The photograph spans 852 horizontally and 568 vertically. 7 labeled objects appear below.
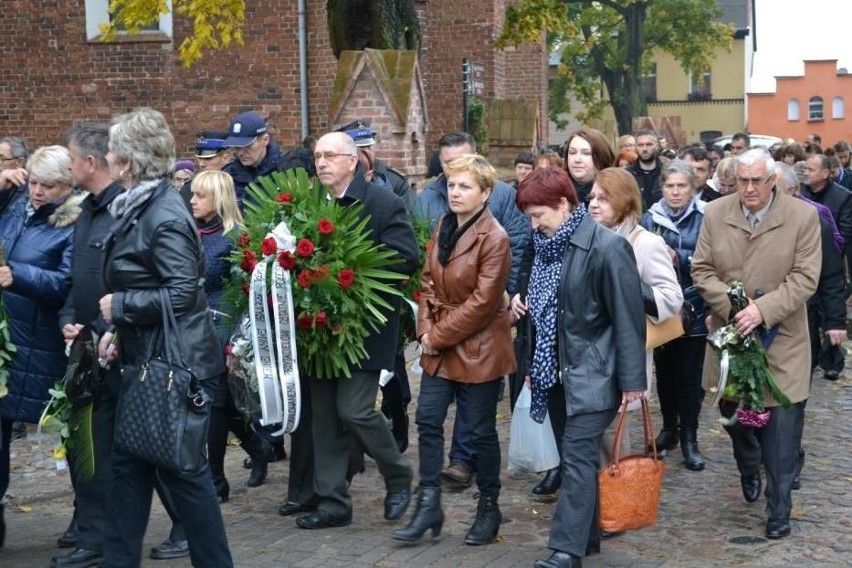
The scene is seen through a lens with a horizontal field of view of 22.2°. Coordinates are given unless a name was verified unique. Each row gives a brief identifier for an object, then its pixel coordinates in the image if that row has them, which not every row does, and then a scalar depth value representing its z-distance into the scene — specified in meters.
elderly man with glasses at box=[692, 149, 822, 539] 11.52
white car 84.95
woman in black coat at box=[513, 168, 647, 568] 10.16
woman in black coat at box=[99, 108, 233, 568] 9.15
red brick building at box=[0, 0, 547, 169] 33.92
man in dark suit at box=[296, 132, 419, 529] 11.71
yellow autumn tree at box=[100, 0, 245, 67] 26.69
